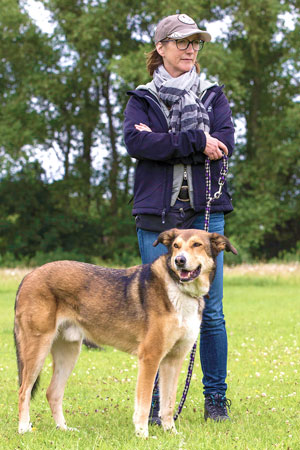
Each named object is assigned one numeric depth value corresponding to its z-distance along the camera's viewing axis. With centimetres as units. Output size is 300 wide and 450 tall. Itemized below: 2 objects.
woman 475
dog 443
